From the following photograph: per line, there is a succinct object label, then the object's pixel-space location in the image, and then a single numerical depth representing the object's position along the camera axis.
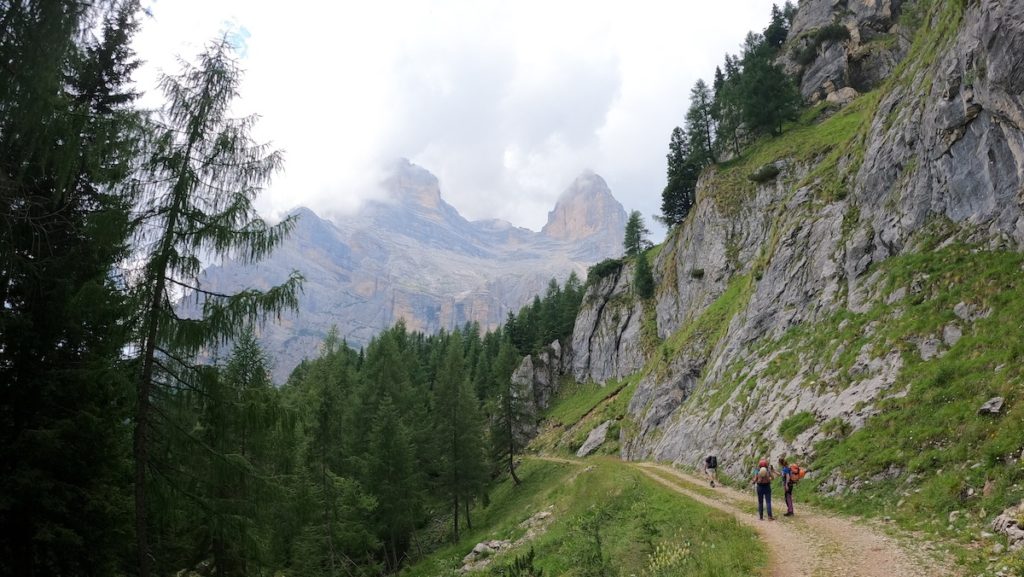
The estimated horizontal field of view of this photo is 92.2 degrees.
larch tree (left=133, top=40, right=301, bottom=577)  10.76
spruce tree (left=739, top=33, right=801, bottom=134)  56.19
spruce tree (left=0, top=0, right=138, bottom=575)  7.92
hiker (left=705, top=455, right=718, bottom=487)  23.39
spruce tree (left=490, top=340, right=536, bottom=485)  48.34
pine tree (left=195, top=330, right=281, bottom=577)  11.04
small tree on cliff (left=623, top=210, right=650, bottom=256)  85.38
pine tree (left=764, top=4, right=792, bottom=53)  79.62
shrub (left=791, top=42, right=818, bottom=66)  65.44
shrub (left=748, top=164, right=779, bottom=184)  49.62
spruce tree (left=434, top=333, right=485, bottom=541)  39.88
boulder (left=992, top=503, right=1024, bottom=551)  8.34
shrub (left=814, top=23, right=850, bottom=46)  63.22
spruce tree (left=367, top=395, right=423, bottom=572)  34.53
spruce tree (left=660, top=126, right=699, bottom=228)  70.69
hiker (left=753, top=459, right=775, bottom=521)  14.53
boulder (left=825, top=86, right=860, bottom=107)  56.72
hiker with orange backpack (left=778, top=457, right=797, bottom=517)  14.38
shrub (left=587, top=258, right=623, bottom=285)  81.99
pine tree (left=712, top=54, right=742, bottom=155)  59.76
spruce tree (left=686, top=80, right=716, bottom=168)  64.19
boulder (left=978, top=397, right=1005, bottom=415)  12.08
